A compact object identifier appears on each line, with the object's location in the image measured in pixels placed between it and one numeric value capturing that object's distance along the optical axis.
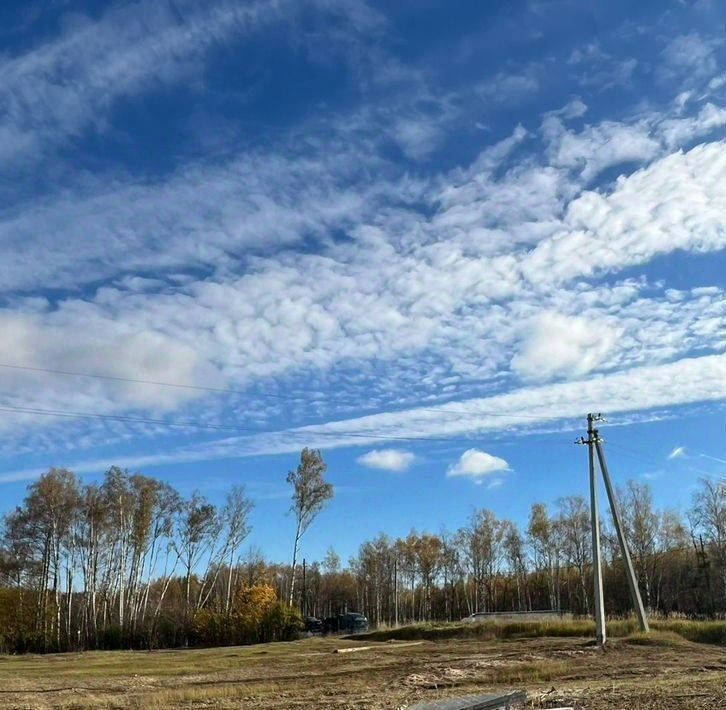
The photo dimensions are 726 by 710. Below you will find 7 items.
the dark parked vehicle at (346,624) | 64.81
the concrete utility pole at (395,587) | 86.11
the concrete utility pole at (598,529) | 33.94
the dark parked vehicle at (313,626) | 64.38
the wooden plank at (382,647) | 36.41
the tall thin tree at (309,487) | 59.12
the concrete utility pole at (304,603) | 84.22
